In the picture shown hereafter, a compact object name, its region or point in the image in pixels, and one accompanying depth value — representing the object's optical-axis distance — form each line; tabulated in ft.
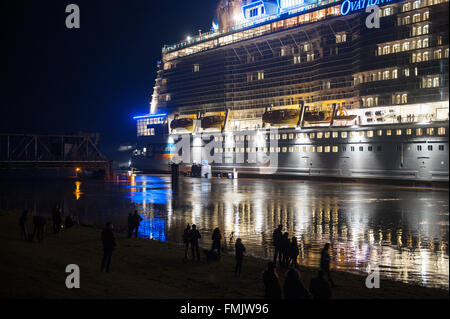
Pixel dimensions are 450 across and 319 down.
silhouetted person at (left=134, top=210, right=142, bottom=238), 80.73
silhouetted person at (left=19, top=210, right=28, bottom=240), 73.97
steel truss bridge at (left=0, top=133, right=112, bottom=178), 261.03
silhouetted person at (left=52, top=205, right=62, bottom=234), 83.25
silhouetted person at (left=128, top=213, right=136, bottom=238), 80.64
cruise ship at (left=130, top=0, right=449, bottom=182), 198.08
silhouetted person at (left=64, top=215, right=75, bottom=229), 89.61
